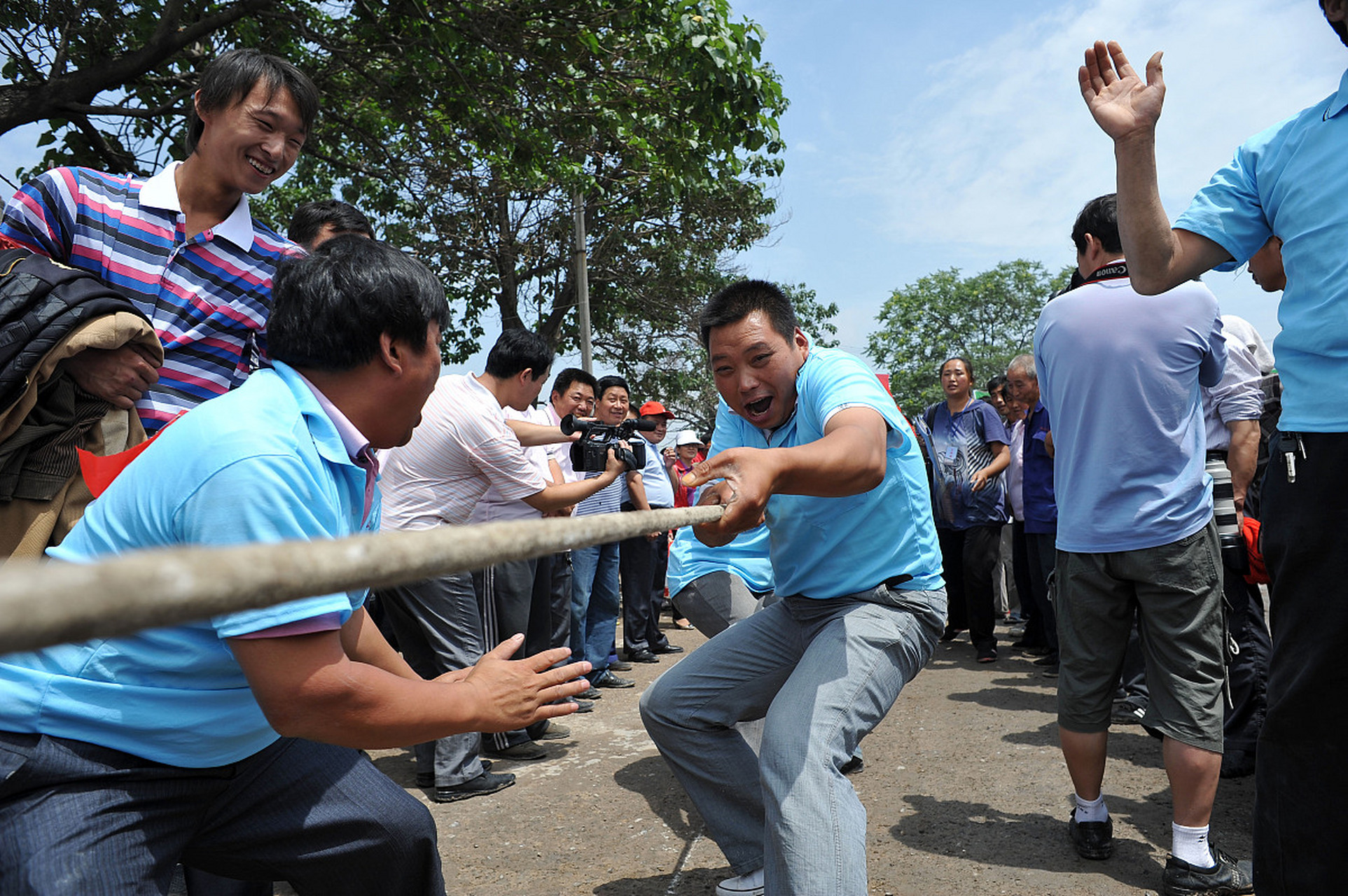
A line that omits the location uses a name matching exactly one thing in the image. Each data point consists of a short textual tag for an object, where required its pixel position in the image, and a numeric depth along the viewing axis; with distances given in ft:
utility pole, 49.62
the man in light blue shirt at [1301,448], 5.92
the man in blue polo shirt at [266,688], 4.79
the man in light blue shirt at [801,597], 8.02
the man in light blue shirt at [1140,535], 9.34
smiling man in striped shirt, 7.37
